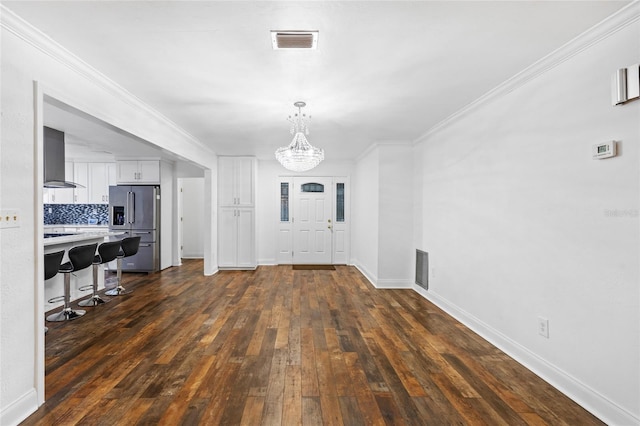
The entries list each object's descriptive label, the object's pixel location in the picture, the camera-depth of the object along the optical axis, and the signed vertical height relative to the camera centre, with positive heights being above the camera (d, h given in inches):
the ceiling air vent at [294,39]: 75.4 +45.6
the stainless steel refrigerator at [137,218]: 234.5 -6.7
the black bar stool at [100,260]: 156.9 -28.2
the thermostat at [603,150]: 71.4 +15.3
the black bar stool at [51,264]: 120.8 -22.9
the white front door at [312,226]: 276.1 -15.2
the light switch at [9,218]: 69.1 -2.1
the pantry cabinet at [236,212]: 247.0 -1.8
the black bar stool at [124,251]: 177.7 -26.6
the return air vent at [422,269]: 177.0 -36.7
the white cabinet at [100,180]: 256.5 +26.2
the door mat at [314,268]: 255.3 -51.6
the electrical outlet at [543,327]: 90.4 -36.6
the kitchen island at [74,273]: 146.2 -36.1
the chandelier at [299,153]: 138.9 +27.4
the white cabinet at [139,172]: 239.9 +30.7
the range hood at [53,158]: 161.8 +29.6
